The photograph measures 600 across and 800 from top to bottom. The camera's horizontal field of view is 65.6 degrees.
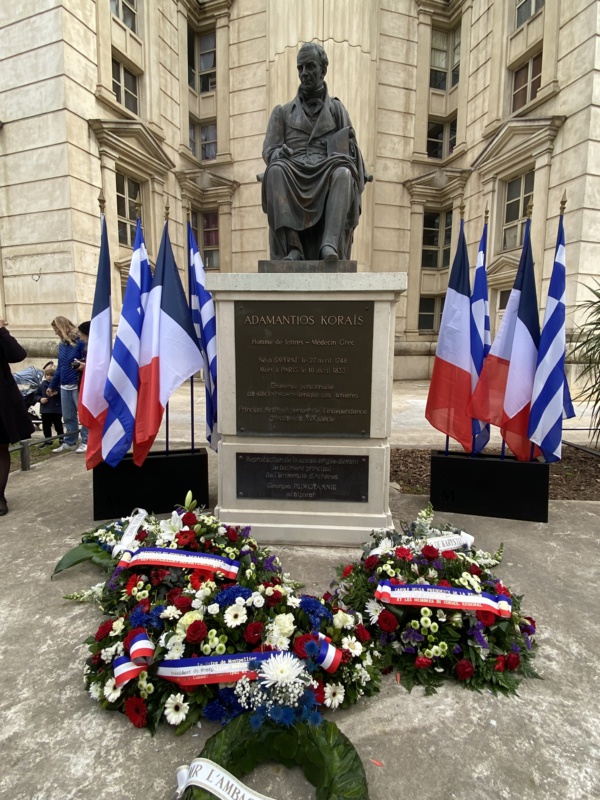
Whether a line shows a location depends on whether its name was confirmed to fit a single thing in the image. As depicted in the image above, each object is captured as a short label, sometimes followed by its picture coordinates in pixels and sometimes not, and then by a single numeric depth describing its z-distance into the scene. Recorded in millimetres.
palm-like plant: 5449
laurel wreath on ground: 1516
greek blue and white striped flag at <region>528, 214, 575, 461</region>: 3670
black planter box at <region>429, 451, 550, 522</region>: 3803
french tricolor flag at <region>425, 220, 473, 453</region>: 3971
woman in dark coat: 3922
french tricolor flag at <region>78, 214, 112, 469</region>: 3635
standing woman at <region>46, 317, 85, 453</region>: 6160
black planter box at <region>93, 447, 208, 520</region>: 3740
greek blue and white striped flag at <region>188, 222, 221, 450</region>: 3859
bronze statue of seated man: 3463
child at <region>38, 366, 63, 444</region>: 6723
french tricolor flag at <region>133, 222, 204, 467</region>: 3637
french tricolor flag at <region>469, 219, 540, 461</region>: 3791
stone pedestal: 3191
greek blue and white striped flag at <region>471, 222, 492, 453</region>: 4023
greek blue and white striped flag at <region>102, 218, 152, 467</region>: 3578
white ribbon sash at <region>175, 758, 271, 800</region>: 1429
